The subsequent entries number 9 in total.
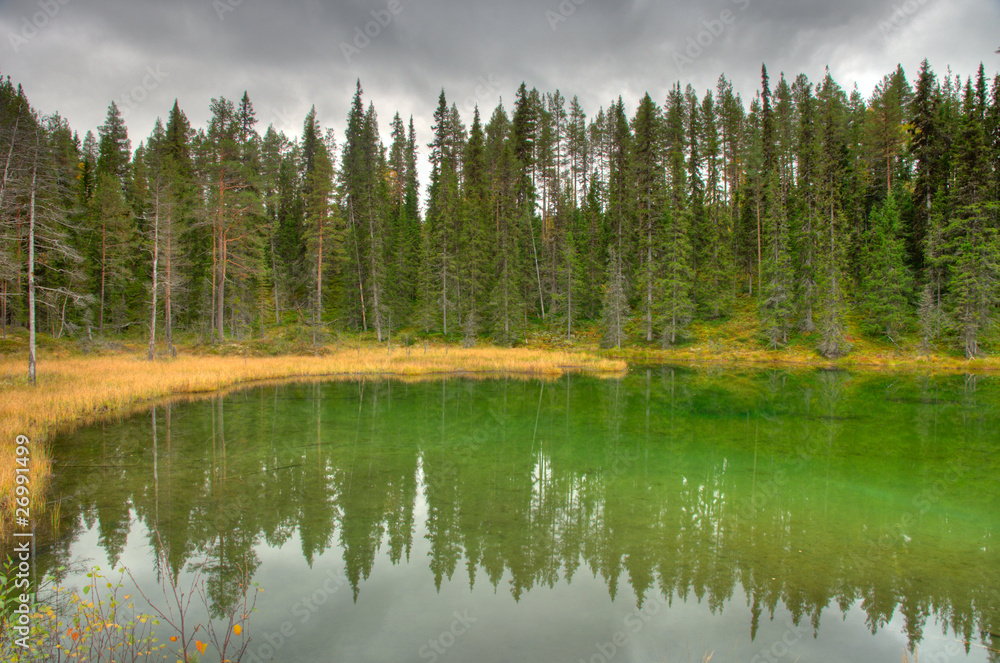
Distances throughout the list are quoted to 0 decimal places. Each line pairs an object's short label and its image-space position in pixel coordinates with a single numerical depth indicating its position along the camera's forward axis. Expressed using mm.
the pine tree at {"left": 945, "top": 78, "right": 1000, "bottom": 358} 35656
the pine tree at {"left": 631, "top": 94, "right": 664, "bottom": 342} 45688
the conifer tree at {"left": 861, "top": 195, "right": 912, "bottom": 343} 39875
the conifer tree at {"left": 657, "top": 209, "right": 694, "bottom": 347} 45088
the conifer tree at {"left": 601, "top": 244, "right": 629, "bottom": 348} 45625
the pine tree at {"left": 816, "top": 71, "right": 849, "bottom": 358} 39906
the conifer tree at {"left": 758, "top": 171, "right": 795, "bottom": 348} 43031
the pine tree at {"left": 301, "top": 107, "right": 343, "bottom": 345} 42906
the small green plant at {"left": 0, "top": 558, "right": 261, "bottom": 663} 4824
